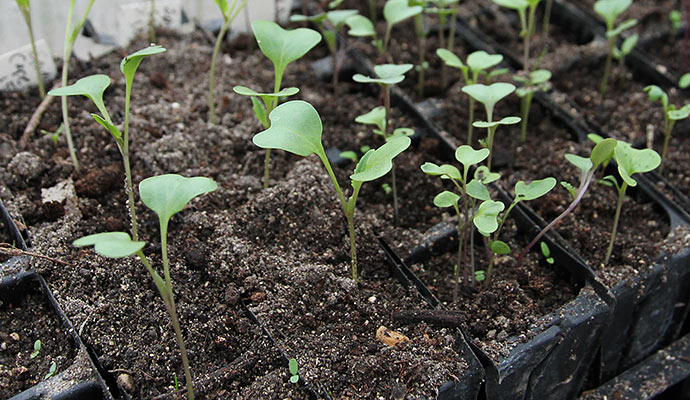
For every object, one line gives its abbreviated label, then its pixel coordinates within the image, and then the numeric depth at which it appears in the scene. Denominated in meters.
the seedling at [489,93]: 0.38
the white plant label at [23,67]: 0.44
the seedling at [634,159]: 0.37
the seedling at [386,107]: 0.37
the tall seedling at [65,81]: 0.40
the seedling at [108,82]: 0.35
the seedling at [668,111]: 0.41
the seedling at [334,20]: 0.43
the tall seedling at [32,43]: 0.40
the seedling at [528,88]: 0.43
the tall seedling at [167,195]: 0.33
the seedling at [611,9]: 0.45
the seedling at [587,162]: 0.36
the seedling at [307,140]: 0.34
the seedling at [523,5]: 0.44
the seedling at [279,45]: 0.38
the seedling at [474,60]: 0.41
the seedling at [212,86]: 0.41
